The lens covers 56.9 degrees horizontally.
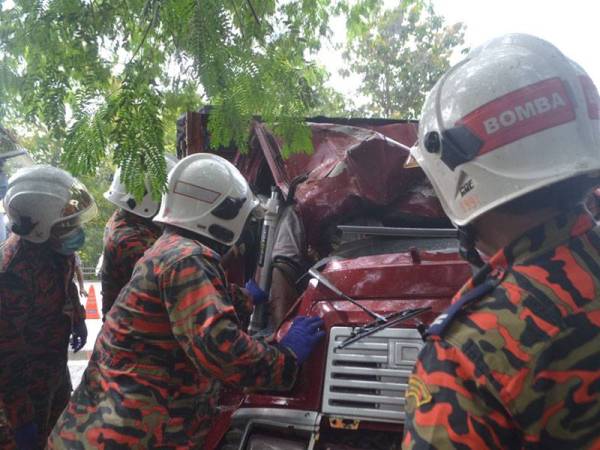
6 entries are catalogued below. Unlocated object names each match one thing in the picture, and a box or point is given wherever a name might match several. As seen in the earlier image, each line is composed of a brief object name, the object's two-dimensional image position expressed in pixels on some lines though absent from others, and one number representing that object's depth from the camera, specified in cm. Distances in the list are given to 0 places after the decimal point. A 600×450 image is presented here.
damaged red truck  211
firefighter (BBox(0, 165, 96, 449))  341
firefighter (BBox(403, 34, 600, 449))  99
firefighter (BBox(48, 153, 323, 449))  209
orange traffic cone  1102
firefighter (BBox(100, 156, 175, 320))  358
